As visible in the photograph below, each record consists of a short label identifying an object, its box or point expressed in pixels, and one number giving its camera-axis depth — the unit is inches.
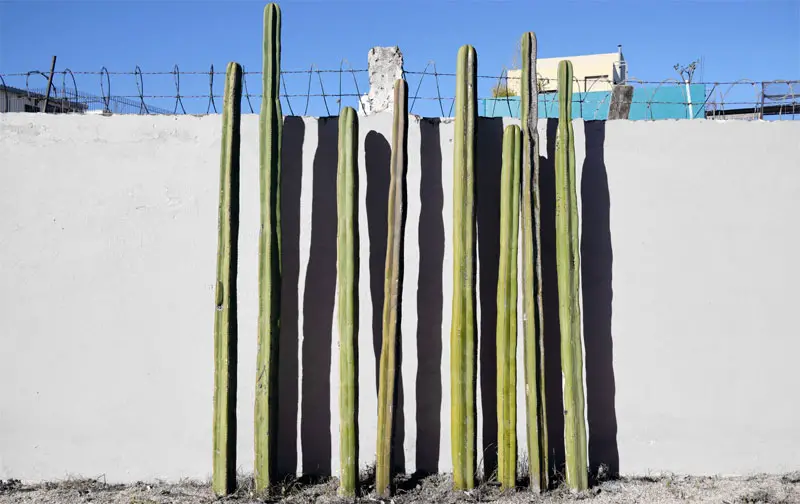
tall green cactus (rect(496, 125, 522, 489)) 152.9
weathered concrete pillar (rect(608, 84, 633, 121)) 182.4
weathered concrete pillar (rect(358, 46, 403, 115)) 177.3
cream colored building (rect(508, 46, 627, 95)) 787.3
